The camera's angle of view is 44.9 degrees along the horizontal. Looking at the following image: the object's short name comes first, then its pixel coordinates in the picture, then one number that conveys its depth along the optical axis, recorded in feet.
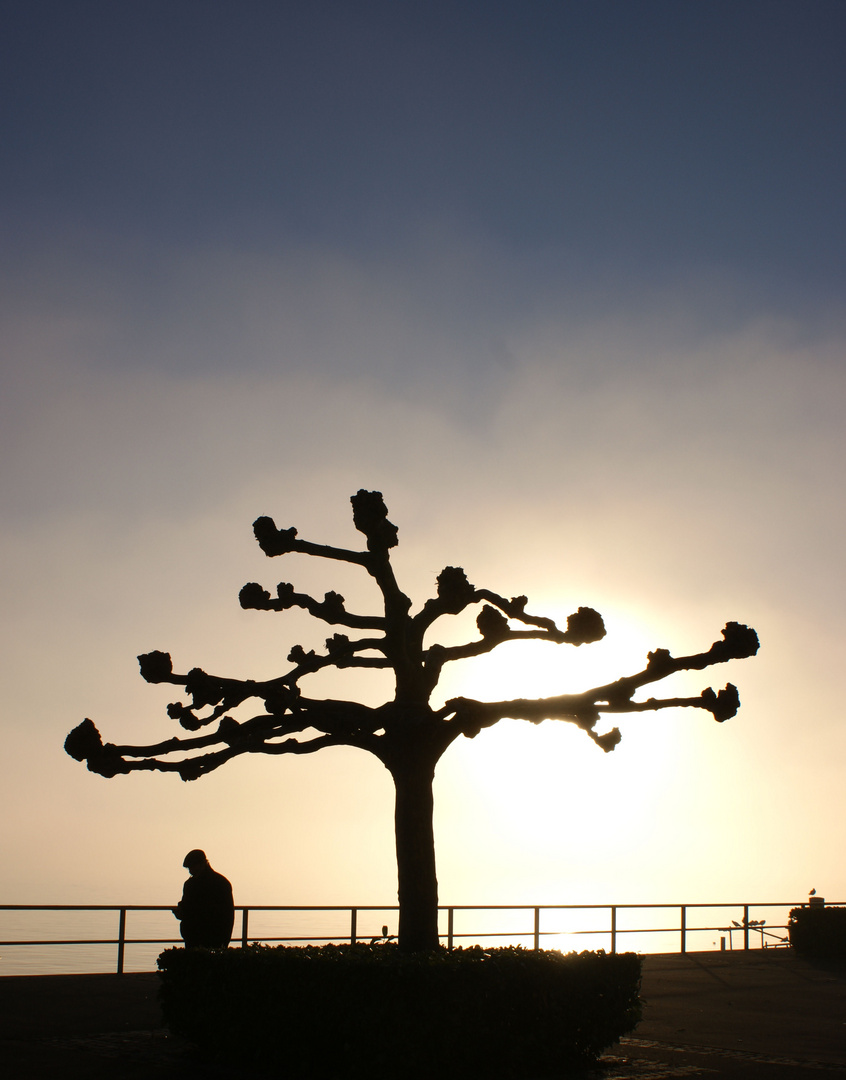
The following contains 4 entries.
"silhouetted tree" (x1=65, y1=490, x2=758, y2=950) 38.81
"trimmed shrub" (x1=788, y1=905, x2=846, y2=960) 81.05
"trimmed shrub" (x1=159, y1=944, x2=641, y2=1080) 31.50
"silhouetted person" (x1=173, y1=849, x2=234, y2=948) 45.62
